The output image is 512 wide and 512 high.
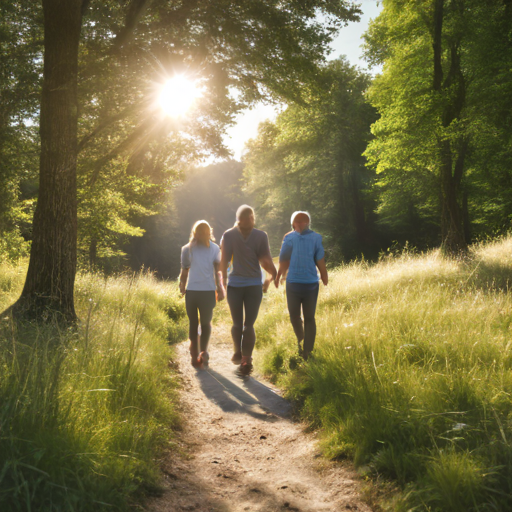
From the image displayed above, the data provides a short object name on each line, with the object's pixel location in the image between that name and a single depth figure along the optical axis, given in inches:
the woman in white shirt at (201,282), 244.4
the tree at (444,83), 471.8
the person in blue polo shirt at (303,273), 212.7
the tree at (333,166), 1082.7
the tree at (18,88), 328.8
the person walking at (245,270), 230.7
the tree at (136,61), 244.5
